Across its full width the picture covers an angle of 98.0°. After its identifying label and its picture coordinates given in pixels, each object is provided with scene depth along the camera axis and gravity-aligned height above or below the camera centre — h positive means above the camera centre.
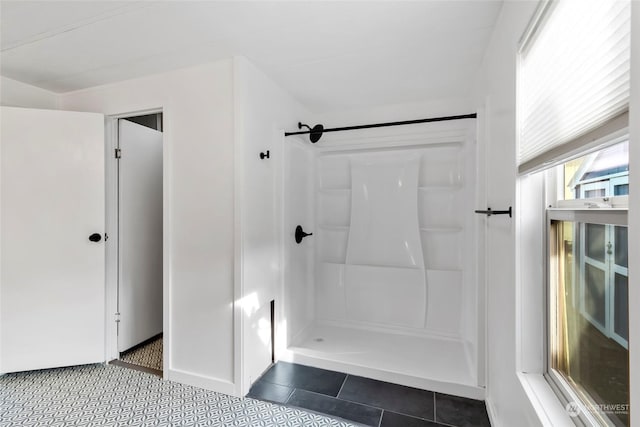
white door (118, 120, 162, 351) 2.39 -0.19
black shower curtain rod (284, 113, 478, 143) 1.84 +0.67
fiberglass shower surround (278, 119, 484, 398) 2.38 -0.34
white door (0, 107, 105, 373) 2.04 -0.20
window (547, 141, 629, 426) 0.68 -0.22
